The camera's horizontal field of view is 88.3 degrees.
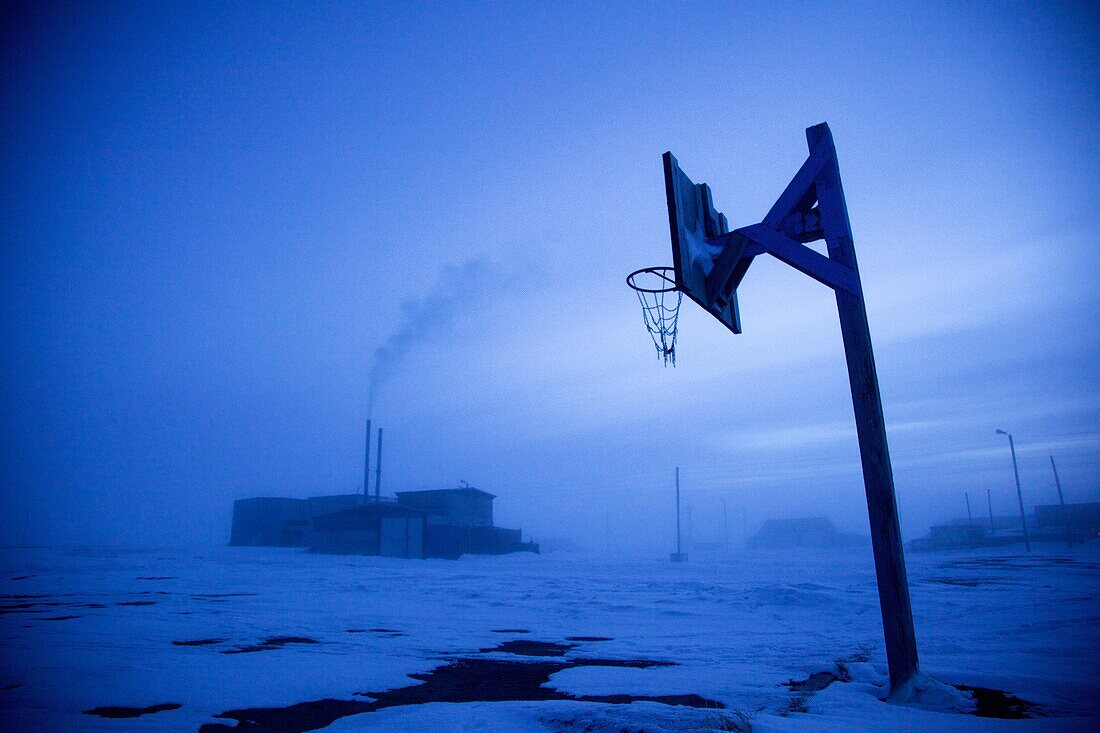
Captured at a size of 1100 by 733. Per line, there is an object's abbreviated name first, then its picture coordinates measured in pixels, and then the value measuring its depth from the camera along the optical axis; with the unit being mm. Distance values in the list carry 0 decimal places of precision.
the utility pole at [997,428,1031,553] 40644
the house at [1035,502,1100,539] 57781
